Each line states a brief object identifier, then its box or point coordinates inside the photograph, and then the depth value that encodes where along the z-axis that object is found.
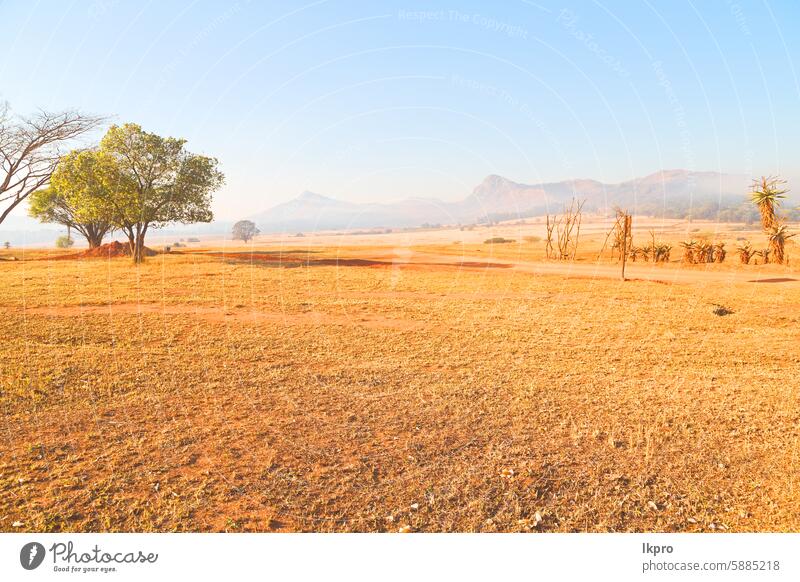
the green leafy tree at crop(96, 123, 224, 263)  34.97
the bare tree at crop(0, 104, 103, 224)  27.72
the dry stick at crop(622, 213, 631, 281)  29.65
